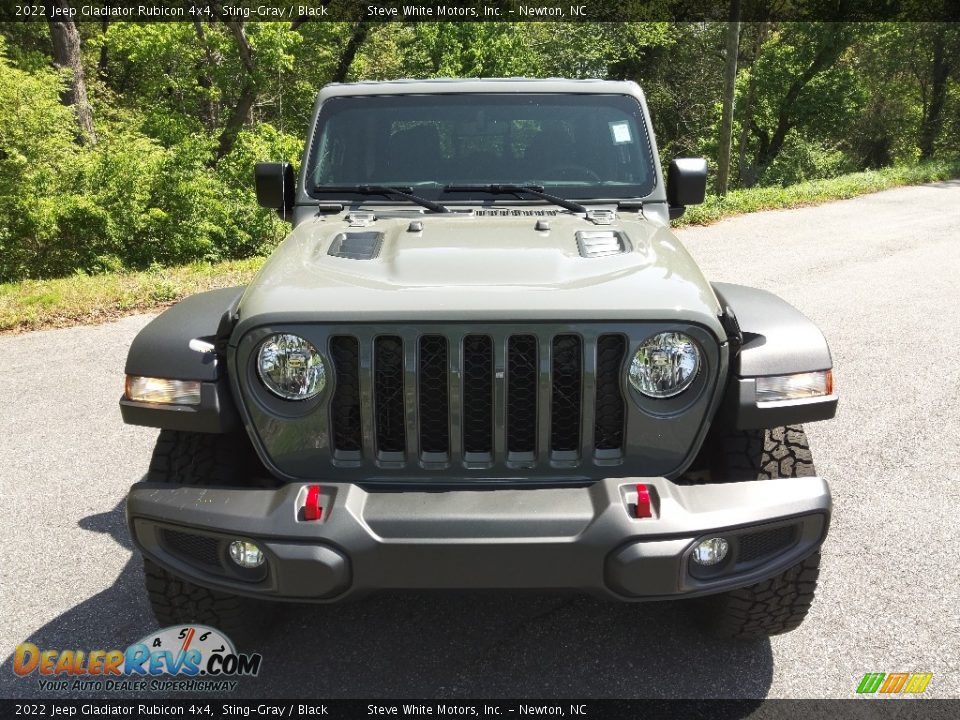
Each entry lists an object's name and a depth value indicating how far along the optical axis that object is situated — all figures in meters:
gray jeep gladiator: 2.33
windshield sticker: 3.95
